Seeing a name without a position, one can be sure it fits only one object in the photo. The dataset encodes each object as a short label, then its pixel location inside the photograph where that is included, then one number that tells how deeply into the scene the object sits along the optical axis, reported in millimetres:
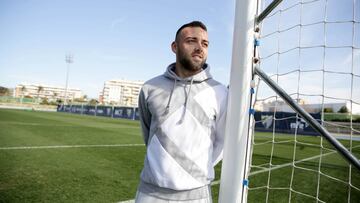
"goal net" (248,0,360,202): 1702
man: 1388
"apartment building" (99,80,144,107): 138650
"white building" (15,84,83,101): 145125
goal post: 1458
